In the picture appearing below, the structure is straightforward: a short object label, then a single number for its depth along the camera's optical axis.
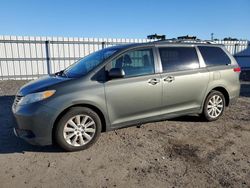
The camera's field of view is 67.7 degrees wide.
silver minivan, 2.91
